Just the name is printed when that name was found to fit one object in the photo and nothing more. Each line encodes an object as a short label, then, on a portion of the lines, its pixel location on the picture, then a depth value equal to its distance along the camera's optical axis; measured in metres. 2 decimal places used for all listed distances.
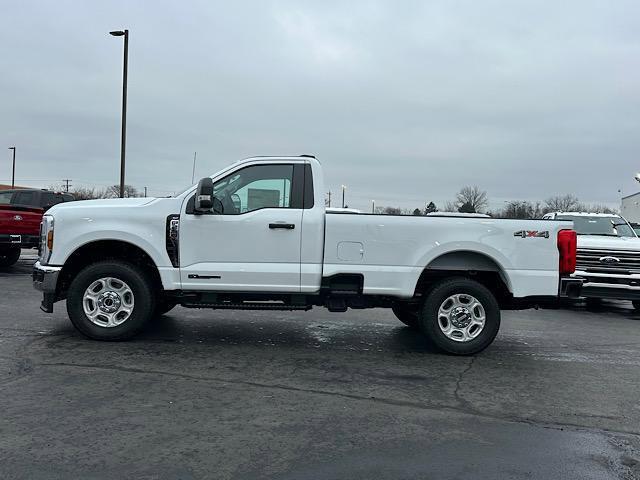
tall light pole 20.42
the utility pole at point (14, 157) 65.35
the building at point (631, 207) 61.28
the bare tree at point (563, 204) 78.88
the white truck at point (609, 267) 10.47
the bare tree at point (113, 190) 70.69
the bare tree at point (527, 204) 49.83
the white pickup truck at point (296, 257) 6.53
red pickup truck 13.05
